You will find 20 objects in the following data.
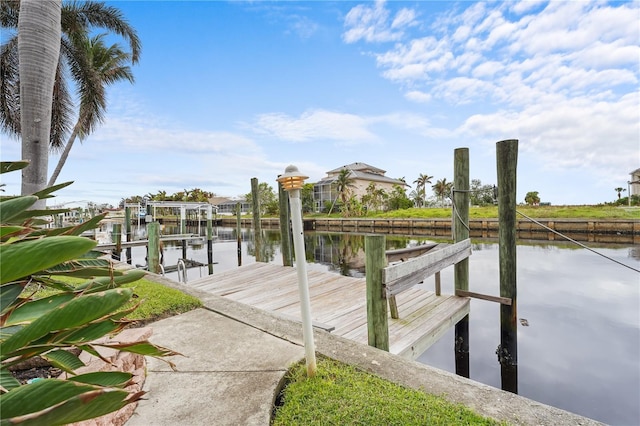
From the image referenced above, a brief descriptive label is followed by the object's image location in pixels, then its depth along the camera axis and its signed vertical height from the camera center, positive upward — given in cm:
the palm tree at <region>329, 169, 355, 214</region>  3765 +297
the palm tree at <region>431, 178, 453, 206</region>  4500 +261
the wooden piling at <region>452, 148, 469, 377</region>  471 -20
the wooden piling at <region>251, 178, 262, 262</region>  836 +3
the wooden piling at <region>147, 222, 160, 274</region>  781 -82
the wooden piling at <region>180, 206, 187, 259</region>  1603 -34
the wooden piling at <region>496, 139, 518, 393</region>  409 -57
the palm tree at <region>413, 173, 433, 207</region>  4679 +372
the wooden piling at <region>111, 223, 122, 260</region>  1213 -108
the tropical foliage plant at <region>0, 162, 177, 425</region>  50 -23
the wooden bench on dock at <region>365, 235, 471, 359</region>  287 -123
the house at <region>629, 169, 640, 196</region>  4416 +227
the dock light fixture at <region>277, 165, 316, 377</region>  196 -24
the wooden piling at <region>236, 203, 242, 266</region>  1503 -112
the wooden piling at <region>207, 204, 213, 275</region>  1438 -105
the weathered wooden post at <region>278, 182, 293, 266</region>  705 -45
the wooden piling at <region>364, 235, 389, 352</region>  285 -79
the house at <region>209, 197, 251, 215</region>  6155 +140
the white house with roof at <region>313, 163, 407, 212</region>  4188 +356
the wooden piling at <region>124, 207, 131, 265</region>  1498 -61
